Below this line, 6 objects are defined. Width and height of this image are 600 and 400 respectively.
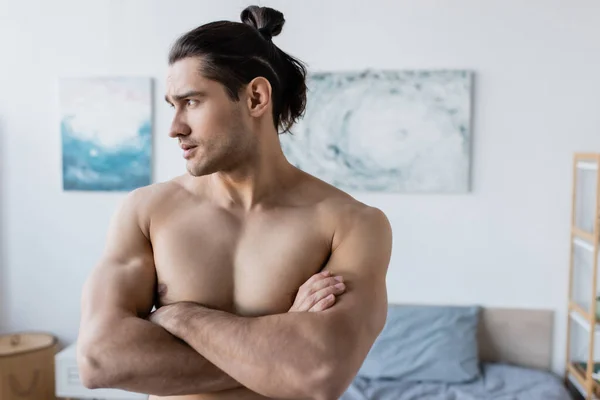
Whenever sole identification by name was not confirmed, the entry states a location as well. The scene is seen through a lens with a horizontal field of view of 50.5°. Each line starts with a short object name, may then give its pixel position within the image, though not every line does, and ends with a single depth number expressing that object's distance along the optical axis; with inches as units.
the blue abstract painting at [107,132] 132.6
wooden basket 122.7
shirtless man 42.8
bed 112.9
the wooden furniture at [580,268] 119.3
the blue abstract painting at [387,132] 125.0
